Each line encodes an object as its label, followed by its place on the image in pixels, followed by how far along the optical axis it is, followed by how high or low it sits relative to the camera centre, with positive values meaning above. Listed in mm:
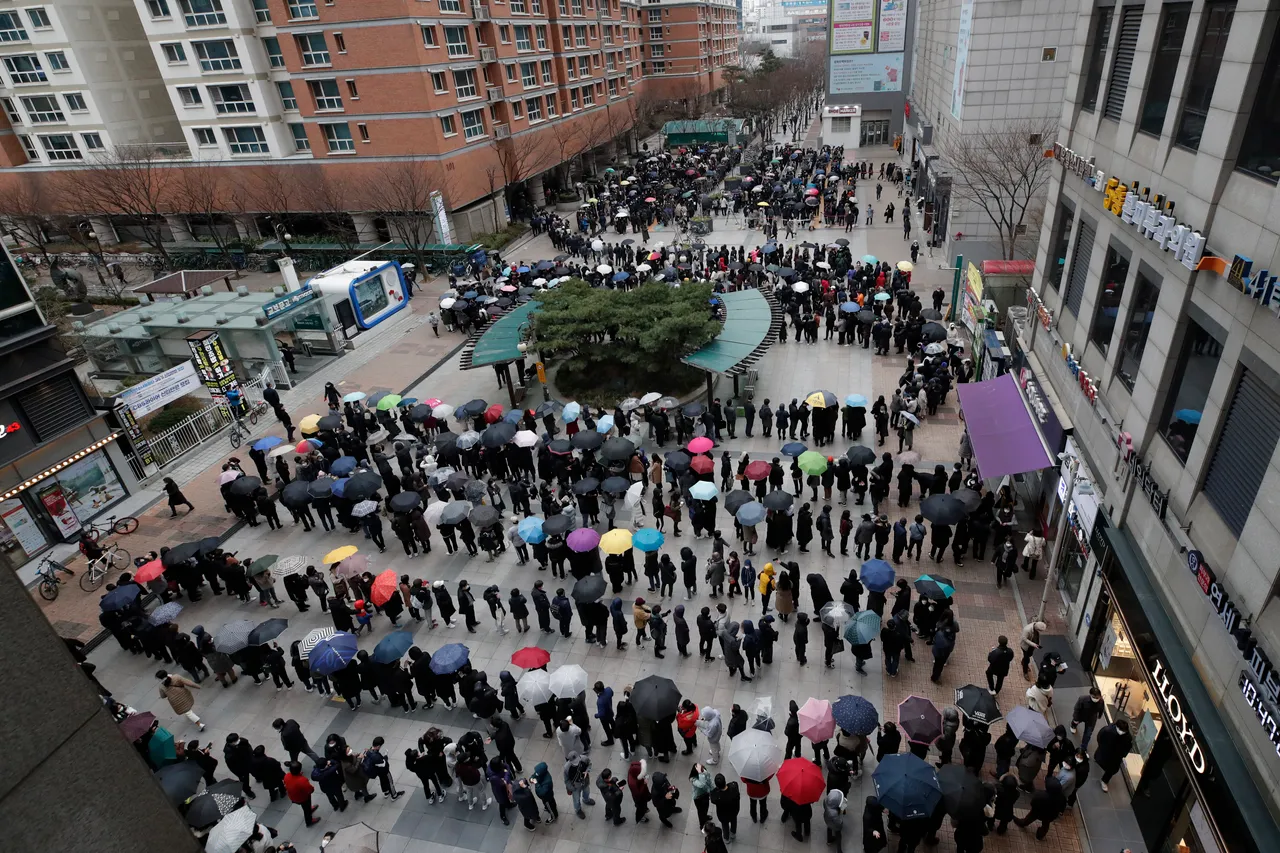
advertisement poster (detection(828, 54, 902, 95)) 61375 -4925
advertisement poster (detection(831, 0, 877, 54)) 58500 -1116
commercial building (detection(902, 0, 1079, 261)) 25406 -2870
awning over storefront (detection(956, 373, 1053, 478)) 14312 -8238
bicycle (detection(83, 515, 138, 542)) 18422 -10075
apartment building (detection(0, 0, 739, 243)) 38469 -1725
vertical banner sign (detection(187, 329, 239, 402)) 22500 -8011
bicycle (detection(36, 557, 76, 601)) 16609 -9940
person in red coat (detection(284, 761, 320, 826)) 10234 -9036
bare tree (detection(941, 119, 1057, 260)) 25562 -5645
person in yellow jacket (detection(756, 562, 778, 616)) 13172 -9238
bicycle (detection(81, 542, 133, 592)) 16906 -10155
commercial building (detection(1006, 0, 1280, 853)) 7648 -5183
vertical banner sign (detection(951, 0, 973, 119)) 26875 -1783
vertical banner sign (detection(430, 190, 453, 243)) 37719 -7799
